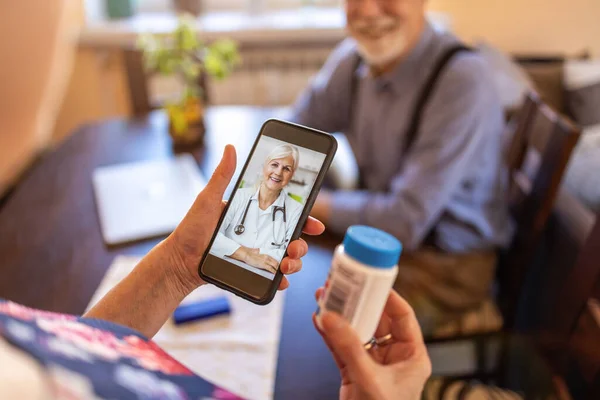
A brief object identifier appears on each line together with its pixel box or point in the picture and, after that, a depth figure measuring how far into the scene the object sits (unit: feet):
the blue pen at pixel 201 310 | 2.33
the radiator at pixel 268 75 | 7.32
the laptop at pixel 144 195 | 3.05
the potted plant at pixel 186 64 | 3.93
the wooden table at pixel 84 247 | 2.20
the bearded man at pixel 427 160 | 3.37
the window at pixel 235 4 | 7.83
